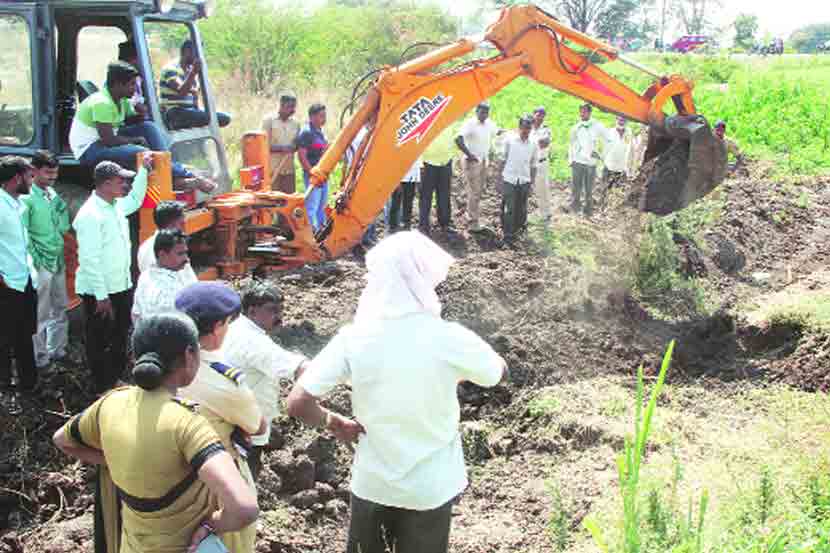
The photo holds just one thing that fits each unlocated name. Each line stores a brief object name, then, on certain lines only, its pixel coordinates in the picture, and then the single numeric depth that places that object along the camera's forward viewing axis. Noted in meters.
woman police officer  2.78
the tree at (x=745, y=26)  58.69
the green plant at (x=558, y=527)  4.43
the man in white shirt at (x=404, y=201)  11.51
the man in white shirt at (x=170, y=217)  5.34
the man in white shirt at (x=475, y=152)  12.23
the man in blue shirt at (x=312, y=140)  10.45
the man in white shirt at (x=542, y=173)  12.63
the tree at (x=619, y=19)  61.41
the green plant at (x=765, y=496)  4.17
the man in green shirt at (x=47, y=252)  6.28
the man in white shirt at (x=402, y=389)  3.27
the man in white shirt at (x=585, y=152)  13.34
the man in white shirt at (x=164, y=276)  5.03
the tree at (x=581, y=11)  59.78
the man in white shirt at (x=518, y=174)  11.82
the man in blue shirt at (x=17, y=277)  5.96
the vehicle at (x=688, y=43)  52.95
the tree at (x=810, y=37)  72.81
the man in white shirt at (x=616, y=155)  14.05
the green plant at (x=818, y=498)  4.18
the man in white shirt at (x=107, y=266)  5.86
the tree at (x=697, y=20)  67.88
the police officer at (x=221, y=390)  3.35
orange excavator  7.98
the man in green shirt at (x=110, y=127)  6.30
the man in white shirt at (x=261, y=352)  3.96
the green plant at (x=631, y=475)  2.95
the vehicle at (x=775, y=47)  53.03
